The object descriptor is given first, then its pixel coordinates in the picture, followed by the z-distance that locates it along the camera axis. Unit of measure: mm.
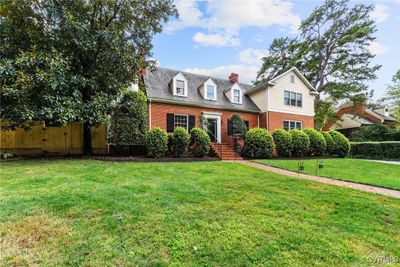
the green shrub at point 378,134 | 24531
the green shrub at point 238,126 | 16067
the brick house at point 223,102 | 15094
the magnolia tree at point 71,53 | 8758
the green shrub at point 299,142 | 14711
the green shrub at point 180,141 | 12250
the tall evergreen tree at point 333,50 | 23594
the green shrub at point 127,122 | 11766
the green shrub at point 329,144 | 15977
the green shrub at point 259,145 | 13781
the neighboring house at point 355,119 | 30172
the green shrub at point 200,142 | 12734
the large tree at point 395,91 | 26328
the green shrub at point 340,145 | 16188
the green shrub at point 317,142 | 15336
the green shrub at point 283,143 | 14470
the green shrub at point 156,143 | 11562
